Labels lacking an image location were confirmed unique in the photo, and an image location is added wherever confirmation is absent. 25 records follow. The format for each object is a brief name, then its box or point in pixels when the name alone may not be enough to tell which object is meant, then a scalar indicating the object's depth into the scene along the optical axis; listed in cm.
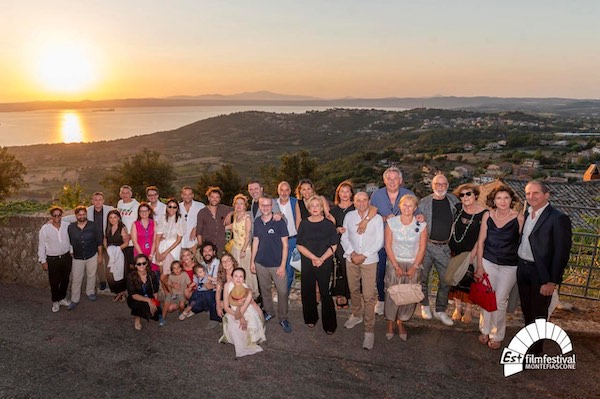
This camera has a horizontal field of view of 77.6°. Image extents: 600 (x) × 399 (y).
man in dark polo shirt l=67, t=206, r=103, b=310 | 601
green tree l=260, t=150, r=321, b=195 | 4409
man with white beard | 508
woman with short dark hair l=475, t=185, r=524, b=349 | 460
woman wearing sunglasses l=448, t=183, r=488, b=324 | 491
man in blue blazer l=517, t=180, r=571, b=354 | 428
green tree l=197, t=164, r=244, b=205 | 4016
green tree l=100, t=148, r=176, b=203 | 3722
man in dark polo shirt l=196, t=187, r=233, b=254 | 593
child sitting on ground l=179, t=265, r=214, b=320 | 562
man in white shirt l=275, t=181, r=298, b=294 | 571
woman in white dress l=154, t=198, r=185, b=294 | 600
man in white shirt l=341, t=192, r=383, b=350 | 494
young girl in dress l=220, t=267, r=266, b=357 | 485
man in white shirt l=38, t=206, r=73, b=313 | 595
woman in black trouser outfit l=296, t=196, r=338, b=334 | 507
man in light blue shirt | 522
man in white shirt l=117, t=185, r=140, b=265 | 618
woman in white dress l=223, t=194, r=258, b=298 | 568
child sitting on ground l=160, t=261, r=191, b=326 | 573
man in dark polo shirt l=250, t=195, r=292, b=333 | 529
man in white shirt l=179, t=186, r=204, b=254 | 615
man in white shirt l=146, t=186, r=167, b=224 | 614
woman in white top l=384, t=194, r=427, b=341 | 488
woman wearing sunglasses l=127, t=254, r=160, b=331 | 552
